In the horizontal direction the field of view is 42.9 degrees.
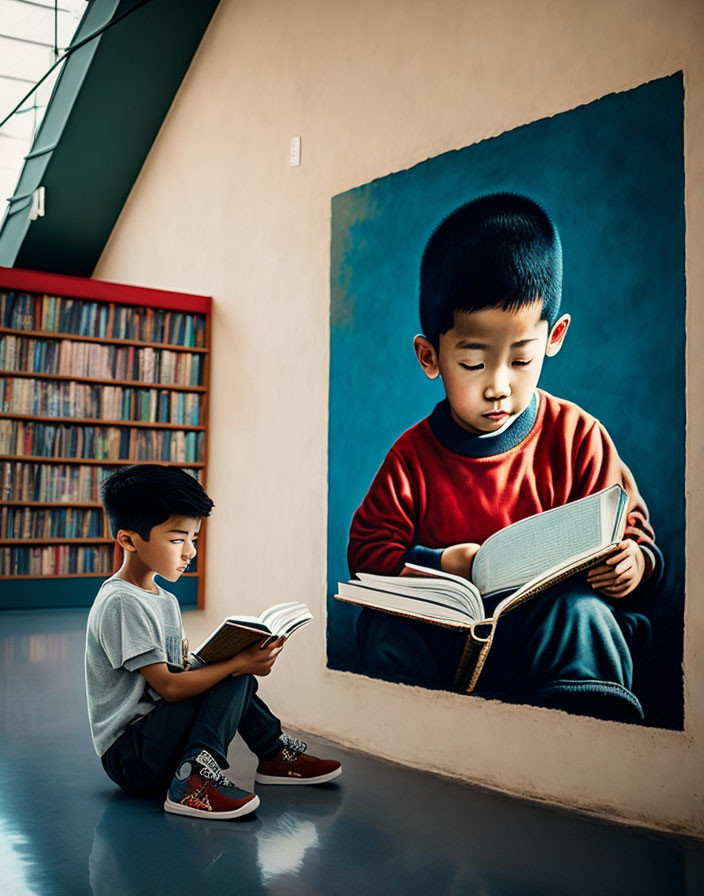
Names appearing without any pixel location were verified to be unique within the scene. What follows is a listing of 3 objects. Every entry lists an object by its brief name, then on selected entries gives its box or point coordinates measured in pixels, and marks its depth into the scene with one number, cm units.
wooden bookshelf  552
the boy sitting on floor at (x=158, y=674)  232
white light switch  368
